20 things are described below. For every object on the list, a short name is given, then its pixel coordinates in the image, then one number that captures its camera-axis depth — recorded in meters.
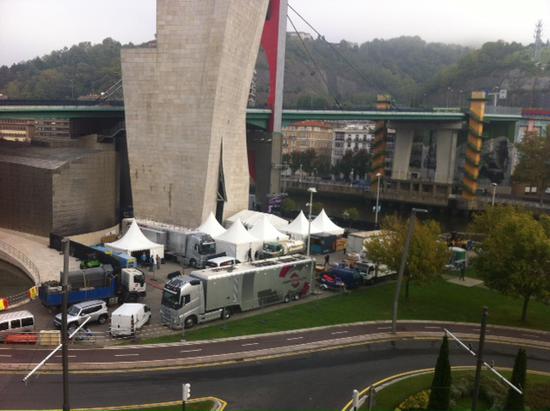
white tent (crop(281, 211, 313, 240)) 50.94
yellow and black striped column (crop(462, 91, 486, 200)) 97.62
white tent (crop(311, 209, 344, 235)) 53.34
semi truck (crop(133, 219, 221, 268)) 43.47
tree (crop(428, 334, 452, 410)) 19.94
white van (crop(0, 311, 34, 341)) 27.23
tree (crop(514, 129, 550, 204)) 89.84
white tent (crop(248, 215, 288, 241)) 46.51
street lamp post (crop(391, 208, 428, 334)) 25.33
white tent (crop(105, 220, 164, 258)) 42.47
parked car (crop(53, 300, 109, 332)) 28.33
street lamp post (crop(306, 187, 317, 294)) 36.28
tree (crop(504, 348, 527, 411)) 19.58
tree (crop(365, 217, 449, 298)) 34.56
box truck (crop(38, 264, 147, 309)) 30.65
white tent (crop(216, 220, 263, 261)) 43.91
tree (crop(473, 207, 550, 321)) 30.78
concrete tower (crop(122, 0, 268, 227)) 51.53
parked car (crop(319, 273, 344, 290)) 38.72
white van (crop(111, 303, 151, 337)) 27.67
